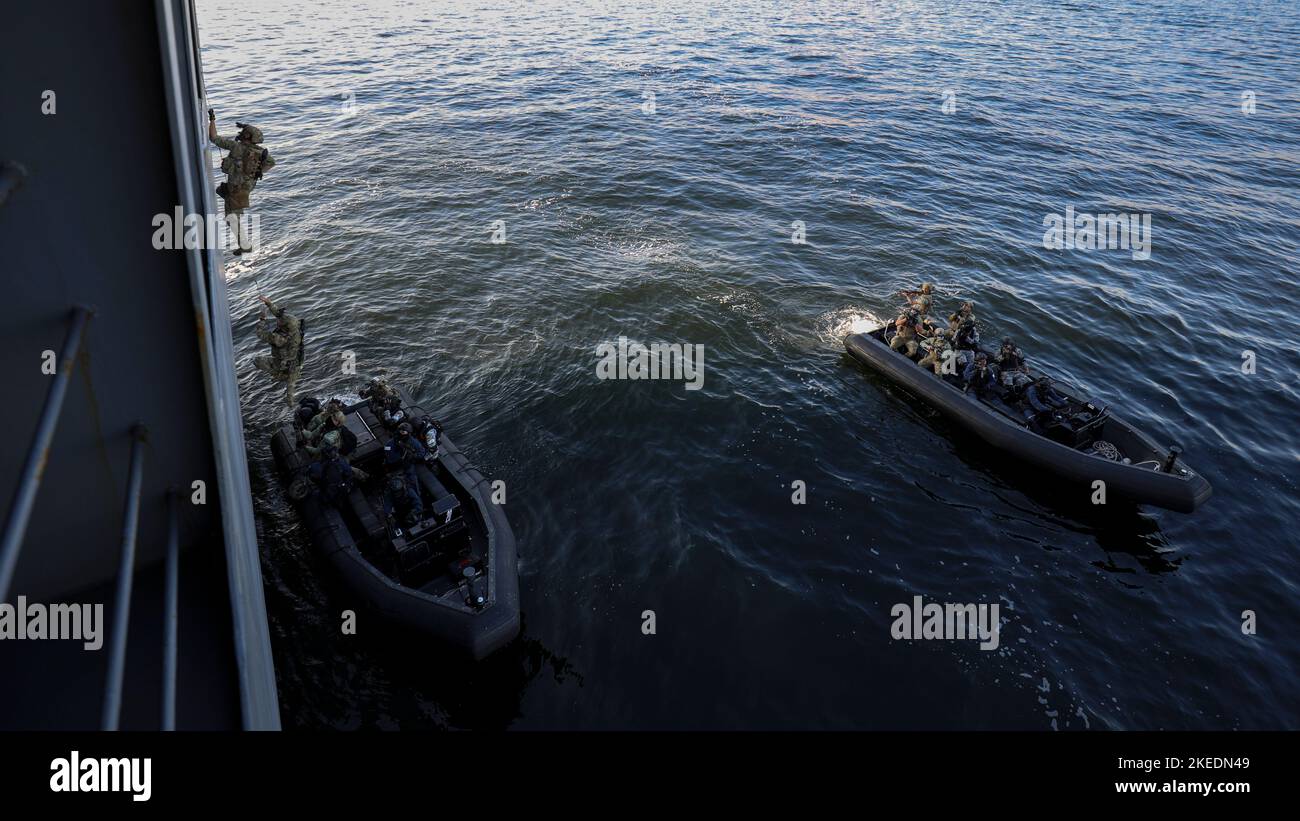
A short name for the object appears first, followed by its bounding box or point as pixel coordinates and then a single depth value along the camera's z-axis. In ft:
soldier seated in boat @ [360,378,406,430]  61.11
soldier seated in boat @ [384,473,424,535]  51.06
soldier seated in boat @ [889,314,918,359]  76.59
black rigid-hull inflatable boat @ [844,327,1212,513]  59.36
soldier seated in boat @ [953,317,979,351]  75.77
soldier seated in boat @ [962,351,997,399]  70.79
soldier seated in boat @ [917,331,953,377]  72.90
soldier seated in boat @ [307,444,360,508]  52.54
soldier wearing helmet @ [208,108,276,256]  32.04
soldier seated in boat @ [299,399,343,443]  55.31
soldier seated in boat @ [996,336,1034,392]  72.28
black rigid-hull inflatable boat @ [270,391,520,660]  45.80
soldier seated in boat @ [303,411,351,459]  54.24
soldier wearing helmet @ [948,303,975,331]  75.51
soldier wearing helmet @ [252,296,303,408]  55.62
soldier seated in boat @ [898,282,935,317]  78.74
